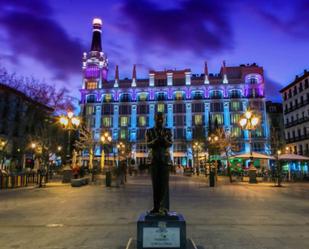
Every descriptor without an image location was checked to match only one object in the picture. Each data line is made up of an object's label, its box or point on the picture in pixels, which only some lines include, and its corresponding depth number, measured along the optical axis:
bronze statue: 4.35
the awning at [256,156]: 22.38
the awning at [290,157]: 21.87
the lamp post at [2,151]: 21.32
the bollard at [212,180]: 18.20
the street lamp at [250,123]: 19.45
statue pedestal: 3.95
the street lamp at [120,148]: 43.39
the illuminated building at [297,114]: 44.07
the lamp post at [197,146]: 41.68
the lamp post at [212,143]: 18.21
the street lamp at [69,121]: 19.06
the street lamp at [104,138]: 28.53
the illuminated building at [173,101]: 63.37
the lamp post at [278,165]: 20.60
